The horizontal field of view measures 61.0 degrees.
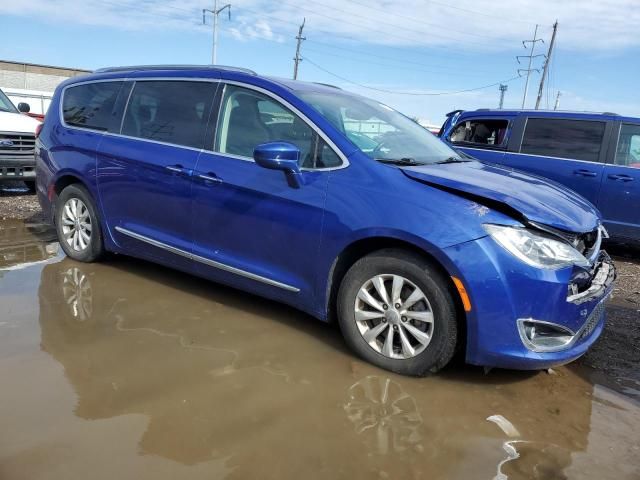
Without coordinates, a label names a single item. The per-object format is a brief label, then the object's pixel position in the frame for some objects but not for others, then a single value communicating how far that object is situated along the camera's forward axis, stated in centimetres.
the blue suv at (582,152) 646
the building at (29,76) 3897
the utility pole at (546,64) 4519
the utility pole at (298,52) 4831
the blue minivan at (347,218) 300
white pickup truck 800
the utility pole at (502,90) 6840
